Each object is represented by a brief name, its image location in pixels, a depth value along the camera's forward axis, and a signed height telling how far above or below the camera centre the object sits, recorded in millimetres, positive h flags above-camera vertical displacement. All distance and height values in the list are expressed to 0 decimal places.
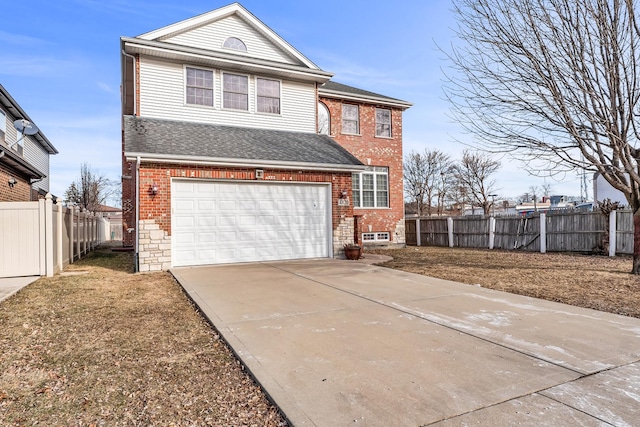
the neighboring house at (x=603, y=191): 28186 +1446
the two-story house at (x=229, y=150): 9281 +1804
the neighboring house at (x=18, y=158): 10922 +3338
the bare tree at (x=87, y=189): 28844 +2457
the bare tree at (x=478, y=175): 31250 +3221
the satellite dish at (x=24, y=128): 11680 +2940
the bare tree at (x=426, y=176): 33375 +3409
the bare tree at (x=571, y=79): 7055 +2735
